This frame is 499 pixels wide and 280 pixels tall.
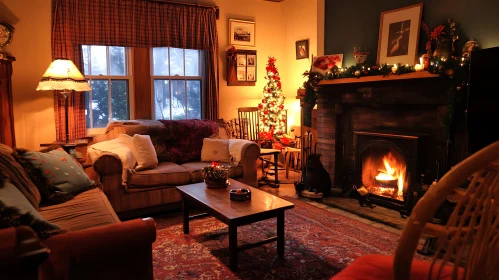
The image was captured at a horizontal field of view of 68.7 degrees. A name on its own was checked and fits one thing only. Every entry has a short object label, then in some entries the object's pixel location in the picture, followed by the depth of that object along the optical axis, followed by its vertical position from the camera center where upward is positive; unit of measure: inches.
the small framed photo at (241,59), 225.1 +29.0
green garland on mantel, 122.3 +13.2
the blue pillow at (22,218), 60.4 -19.6
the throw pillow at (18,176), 92.8 -18.7
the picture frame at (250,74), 230.0 +20.3
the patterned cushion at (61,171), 106.0 -19.8
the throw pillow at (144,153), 147.3 -19.3
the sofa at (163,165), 135.4 -24.9
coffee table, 96.0 -28.2
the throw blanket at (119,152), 137.8 -17.9
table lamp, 148.5 +11.2
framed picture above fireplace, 144.2 +29.4
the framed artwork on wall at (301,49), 226.3 +36.1
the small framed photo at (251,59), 229.3 +29.3
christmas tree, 228.5 +1.1
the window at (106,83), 187.2 +11.6
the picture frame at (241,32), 223.0 +45.7
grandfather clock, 145.1 -0.1
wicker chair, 27.9 -9.6
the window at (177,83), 205.9 +13.4
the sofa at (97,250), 63.5 -25.7
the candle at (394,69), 141.3 +14.7
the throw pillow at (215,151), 168.7 -20.8
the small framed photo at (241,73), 226.2 +20.5
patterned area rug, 99.3 -44.2
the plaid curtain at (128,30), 172.4 +38.8
